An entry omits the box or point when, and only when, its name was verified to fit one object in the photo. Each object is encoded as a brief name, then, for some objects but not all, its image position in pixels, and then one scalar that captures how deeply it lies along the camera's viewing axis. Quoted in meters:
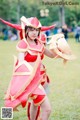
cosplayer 3.84
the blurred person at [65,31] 22.47
